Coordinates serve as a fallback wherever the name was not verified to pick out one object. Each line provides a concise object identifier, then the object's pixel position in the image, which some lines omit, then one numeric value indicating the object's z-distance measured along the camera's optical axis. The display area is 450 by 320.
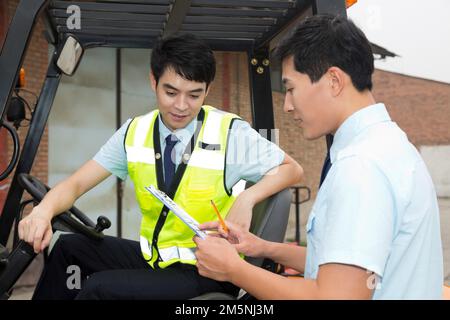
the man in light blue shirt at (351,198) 0.97
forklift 1.59
